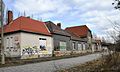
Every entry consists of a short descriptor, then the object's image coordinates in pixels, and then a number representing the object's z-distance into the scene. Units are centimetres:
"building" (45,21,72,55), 1774
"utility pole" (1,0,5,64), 1017
